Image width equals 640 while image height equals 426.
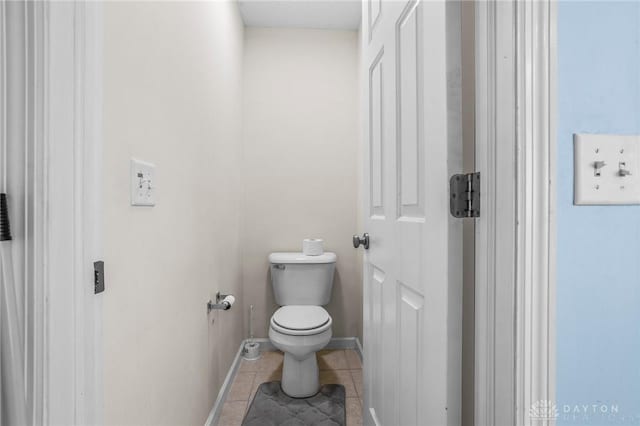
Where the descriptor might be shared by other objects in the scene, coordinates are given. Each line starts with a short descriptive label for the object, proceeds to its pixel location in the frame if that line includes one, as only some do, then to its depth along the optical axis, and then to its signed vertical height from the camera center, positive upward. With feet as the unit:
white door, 2.07 -0.02
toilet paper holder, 4.38 -1.32
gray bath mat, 4.85 -3.25
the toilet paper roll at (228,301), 4.39 -1.27
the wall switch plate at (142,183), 2.53 +0.25
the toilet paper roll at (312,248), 6.91 -0.79
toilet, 5.18 -1.90
